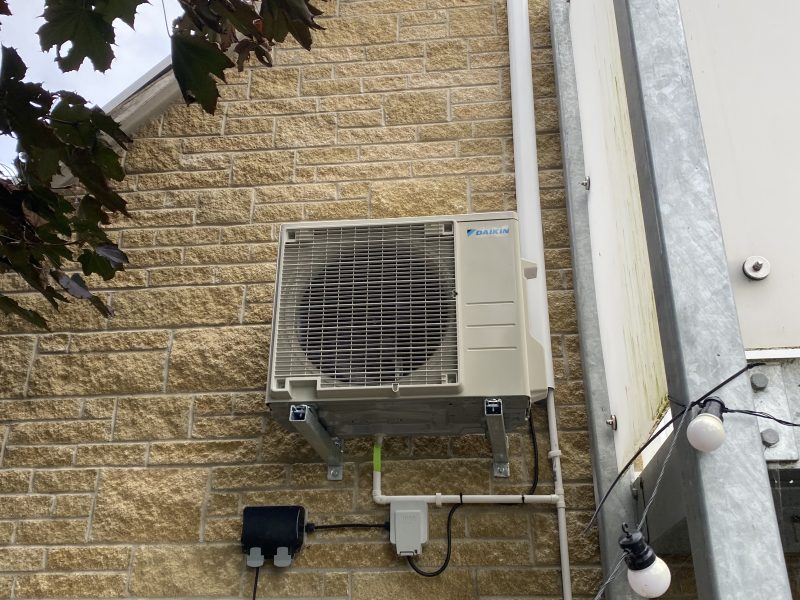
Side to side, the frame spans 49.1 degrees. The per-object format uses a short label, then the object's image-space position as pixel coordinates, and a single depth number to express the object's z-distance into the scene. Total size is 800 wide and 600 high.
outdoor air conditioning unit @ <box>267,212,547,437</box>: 2.58
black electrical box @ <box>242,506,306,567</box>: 2.84
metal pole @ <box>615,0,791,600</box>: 1.67
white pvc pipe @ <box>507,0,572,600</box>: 2.92
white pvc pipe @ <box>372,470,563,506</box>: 2.85
